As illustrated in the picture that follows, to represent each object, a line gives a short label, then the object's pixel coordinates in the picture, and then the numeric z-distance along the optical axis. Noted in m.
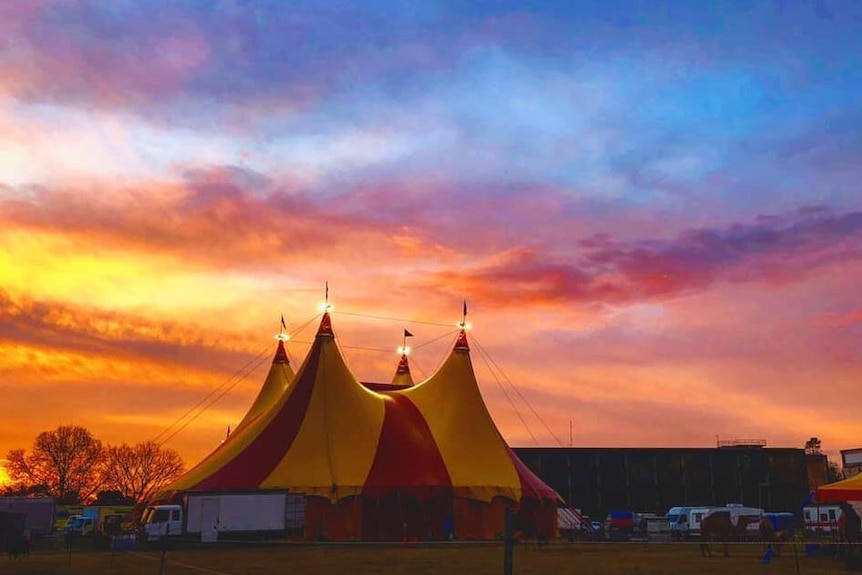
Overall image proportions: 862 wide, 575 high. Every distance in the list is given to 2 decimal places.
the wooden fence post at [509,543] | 9.56
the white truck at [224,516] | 31.56
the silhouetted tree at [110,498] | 59.83
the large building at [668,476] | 81.00
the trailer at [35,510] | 42.69
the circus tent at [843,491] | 22.81
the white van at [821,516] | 38.90
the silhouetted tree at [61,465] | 90.62
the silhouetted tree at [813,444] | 110.89
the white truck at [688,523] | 46.62
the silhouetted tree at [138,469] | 93.25
